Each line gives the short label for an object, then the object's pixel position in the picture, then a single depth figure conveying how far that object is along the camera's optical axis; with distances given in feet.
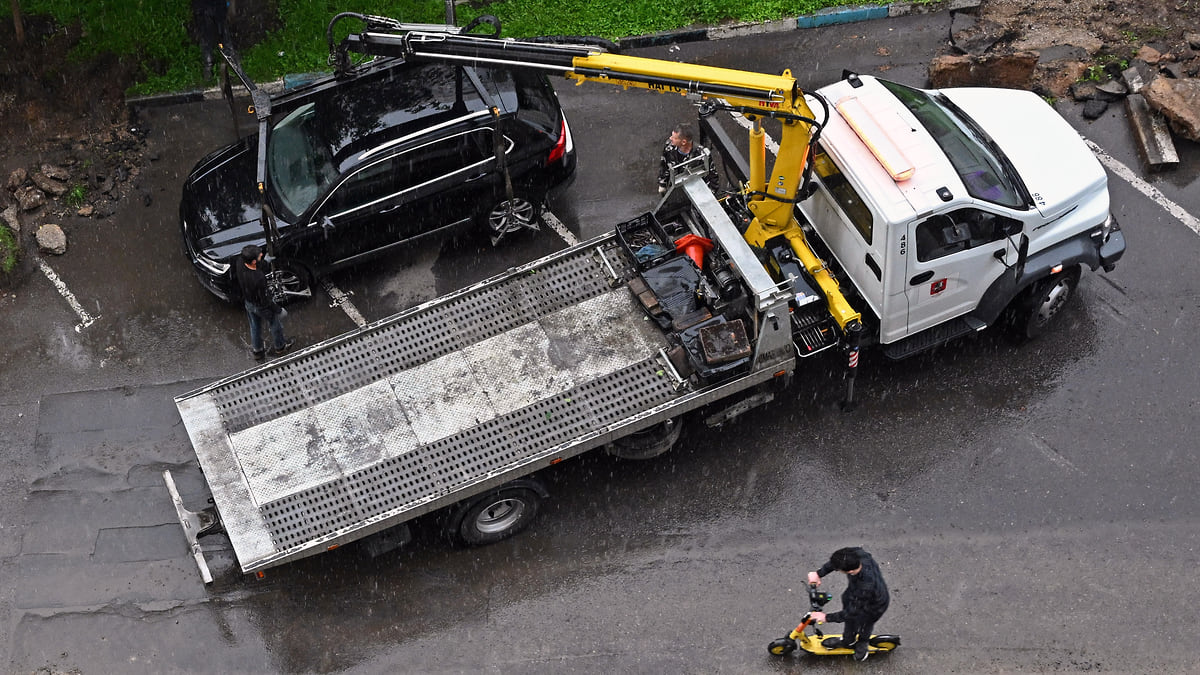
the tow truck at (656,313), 28.78
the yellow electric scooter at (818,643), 27.94
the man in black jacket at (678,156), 33.30
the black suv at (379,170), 34.99
